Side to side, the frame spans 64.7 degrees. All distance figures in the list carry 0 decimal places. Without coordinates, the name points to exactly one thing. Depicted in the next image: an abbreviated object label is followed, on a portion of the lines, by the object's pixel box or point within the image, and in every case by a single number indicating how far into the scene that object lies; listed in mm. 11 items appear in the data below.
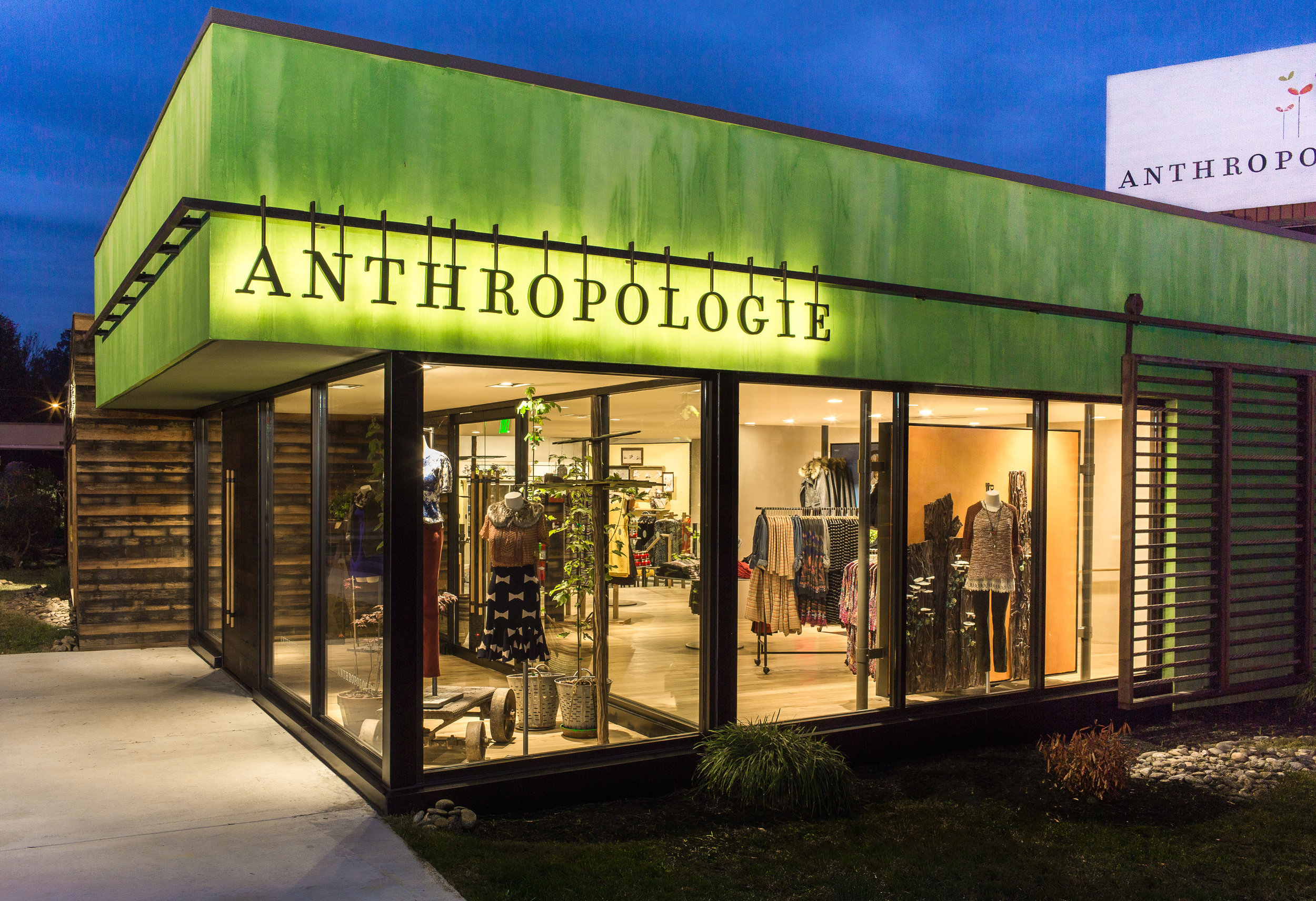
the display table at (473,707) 5812
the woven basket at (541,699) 6270
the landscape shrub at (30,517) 21062
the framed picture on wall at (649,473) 6582
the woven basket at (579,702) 6371
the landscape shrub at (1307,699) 8516
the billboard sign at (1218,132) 13102
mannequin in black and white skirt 6285
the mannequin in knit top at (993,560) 7688
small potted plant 5809
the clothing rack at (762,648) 7449
